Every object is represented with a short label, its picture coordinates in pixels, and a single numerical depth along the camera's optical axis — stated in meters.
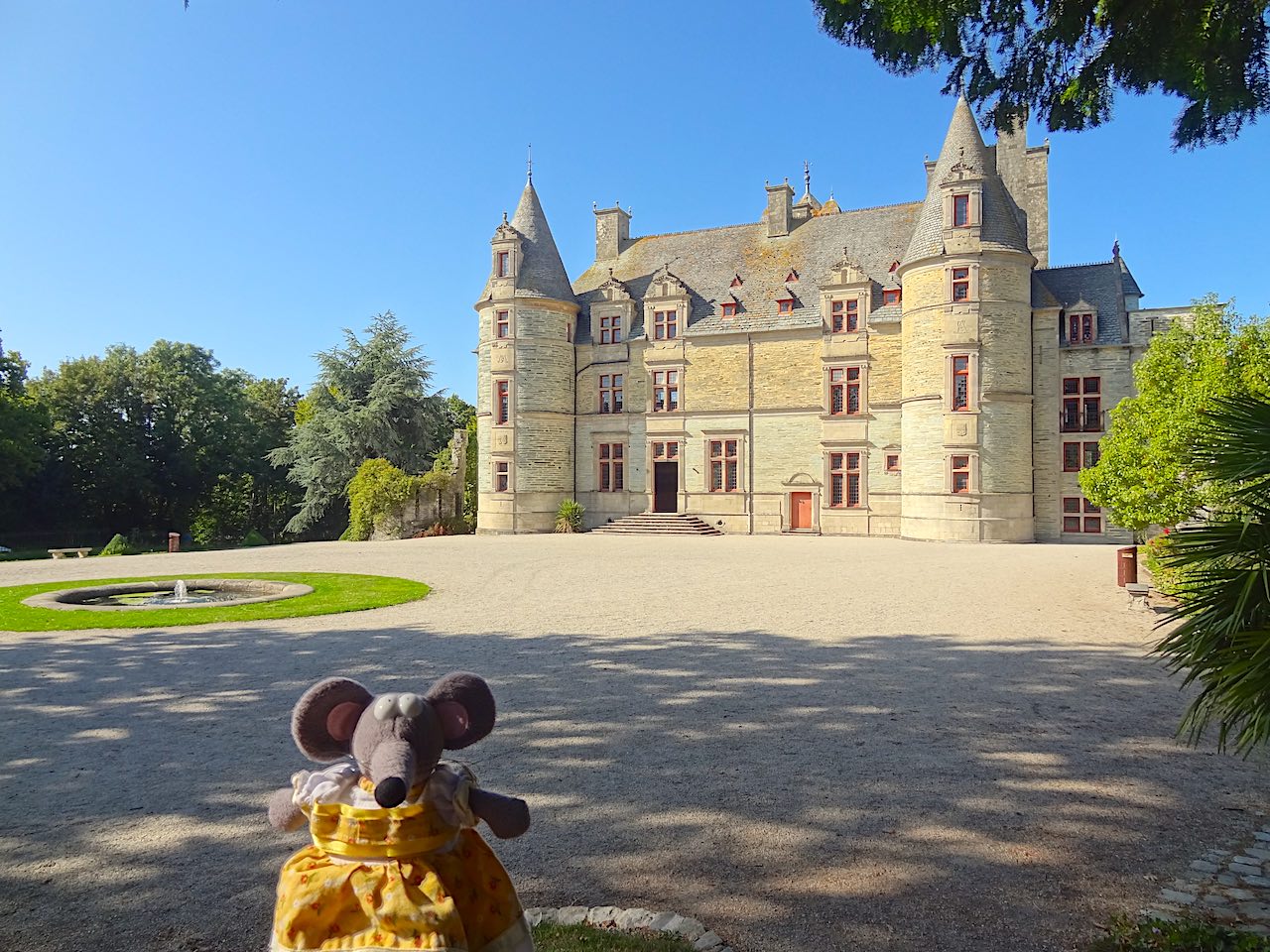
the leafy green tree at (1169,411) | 13.00
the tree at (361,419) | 38.00
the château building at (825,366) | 27.61
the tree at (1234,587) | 3.32
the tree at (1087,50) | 5.59
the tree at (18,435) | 34.59
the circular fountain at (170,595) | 13.23
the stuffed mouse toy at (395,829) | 2.31
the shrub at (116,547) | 27.30
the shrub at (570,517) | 33.56
